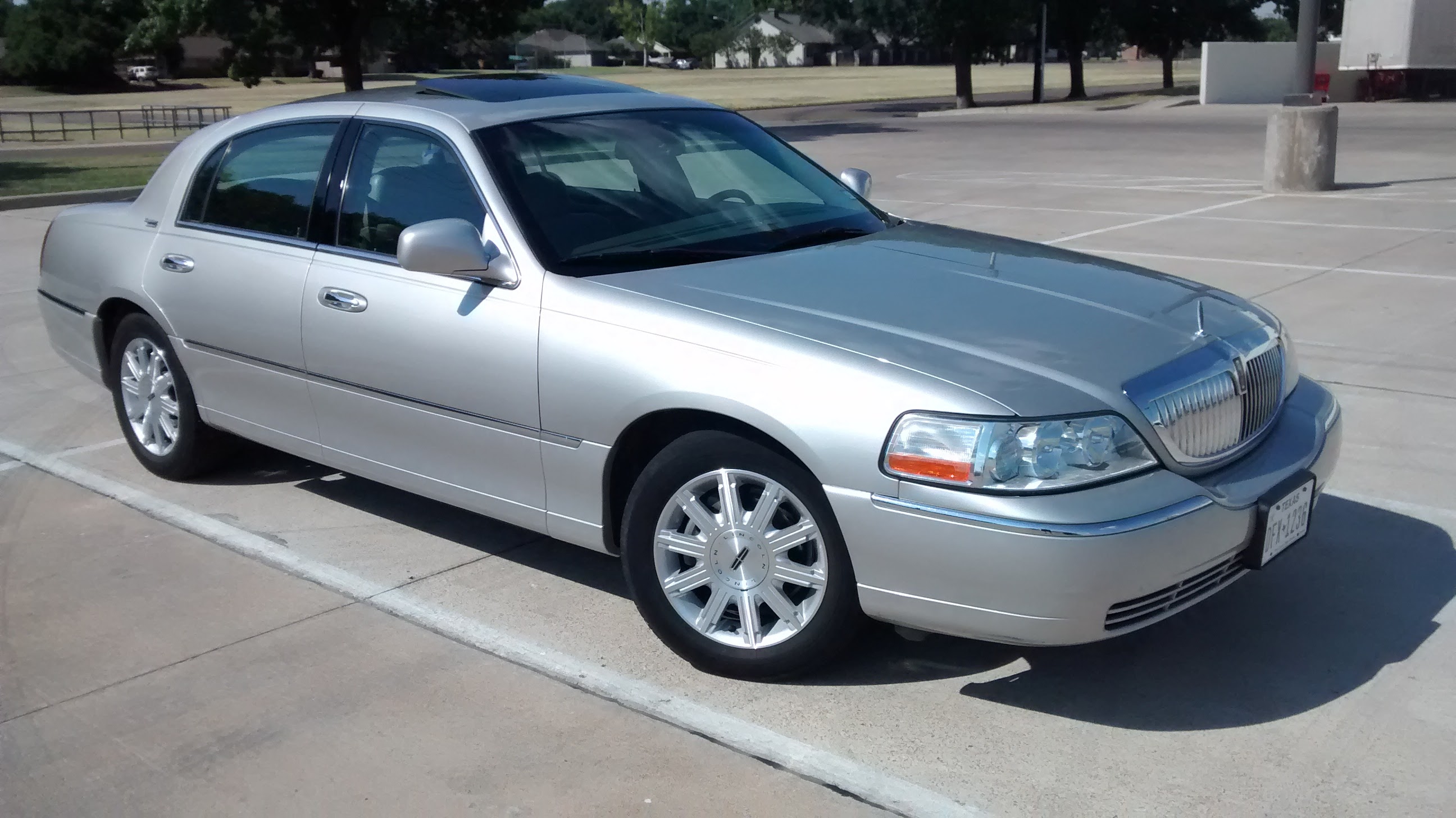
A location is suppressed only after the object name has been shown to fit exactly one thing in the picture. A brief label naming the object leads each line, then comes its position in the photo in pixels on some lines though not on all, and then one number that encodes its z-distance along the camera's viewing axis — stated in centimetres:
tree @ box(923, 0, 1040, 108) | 4044
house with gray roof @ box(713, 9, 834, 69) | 12044
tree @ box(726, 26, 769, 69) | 11950
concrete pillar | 1562
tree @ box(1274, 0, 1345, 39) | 5319
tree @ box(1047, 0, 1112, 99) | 4556
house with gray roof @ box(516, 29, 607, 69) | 12512
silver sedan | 345
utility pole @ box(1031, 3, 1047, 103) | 4353
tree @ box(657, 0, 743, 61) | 13325
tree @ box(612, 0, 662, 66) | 12825
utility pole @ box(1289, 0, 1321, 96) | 1541
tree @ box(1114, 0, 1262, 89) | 4806
